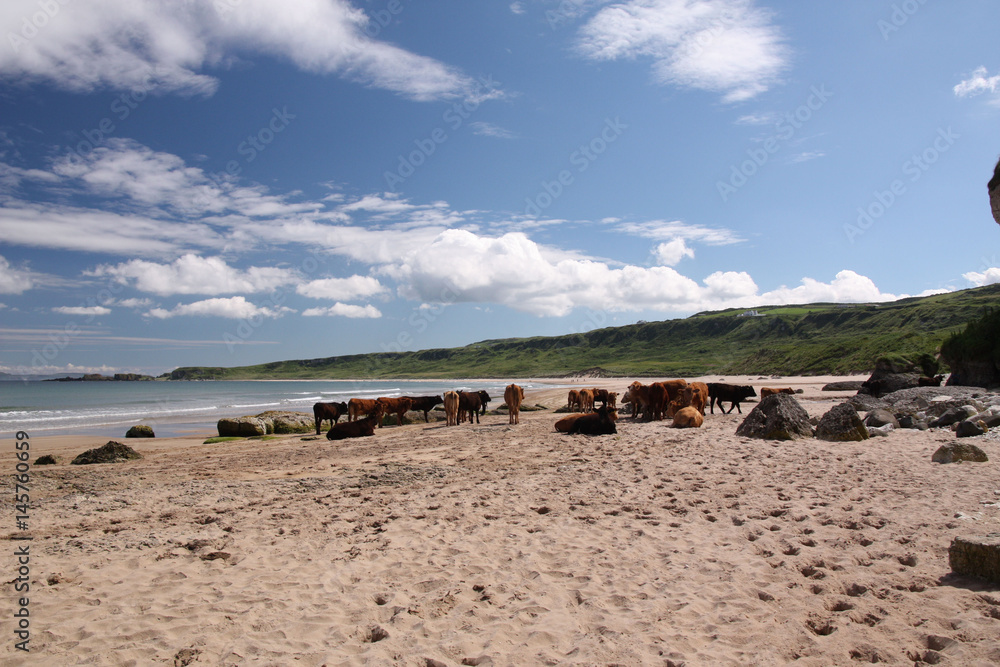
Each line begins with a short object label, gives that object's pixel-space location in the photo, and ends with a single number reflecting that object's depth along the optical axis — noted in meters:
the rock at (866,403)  17.56
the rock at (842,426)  12.89
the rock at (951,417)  14.05
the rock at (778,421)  13.72
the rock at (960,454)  9.35
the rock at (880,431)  13.52
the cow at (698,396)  20.27
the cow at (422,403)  25.64
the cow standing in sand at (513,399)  21.36
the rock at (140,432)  23.11
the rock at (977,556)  4.46
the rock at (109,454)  14.09
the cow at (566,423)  17.12
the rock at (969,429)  12.12
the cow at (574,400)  26.33
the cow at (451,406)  21.86
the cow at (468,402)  22.62
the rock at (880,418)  14.43
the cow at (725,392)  22.59
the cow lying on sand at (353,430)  18.81
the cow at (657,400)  20.23
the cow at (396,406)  24.01
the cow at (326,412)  22.37
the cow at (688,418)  17.08
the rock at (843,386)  33.78
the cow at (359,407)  23.16
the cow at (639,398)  20.44
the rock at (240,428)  22.02
